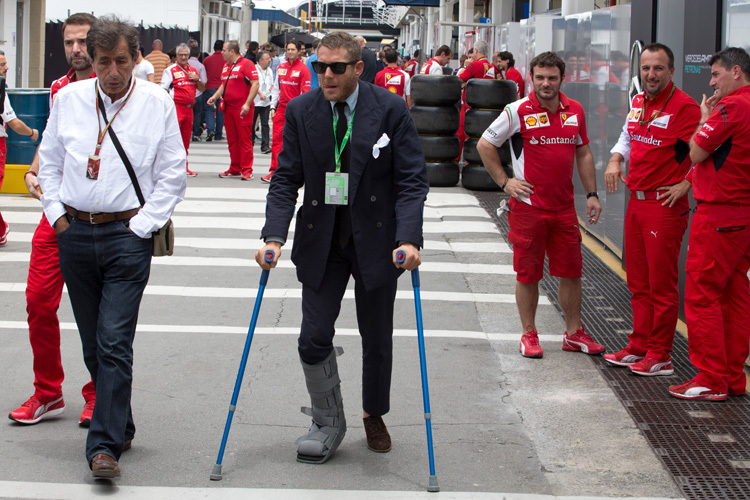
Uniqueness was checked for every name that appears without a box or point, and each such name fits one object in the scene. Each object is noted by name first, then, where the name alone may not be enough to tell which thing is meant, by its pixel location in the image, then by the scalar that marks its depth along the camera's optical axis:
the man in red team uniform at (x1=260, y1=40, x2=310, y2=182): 14.94
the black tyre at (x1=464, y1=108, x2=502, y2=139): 14.28
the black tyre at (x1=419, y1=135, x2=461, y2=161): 14.82
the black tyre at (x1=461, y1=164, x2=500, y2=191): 14.55
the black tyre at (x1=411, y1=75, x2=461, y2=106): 14.73
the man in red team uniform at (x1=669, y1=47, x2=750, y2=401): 5.67
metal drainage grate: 4.68
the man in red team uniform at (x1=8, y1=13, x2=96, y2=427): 5.12
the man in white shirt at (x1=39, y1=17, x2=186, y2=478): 4.52
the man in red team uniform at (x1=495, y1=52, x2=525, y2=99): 17.92
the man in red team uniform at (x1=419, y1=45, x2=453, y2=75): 18.97
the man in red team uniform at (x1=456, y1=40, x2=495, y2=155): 17.15
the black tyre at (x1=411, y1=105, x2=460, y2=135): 14.81
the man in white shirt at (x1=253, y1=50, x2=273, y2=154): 20.78
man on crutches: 4.69
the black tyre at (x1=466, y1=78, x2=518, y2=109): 14.28
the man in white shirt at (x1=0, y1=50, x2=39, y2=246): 9.83
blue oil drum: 12.94
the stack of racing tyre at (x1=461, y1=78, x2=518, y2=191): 14.29
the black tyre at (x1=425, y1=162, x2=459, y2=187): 15.02
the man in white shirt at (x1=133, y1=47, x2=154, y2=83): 9.38
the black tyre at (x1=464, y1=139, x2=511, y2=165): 14.53
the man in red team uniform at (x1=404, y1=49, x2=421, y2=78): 27.61
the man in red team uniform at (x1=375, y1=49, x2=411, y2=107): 17.58
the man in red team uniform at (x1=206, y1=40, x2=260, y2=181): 15.52
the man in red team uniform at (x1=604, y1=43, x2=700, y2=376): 6.30
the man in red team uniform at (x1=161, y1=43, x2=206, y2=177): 14.51
